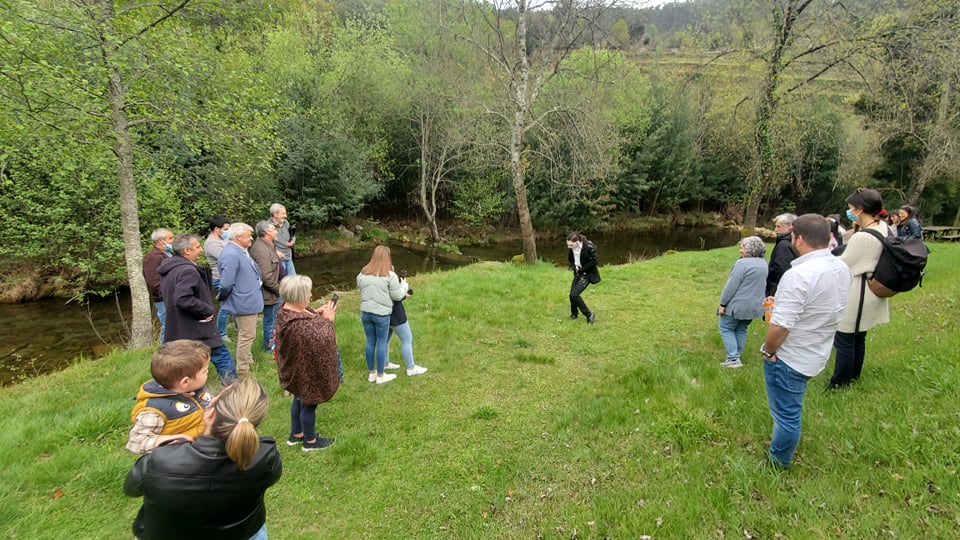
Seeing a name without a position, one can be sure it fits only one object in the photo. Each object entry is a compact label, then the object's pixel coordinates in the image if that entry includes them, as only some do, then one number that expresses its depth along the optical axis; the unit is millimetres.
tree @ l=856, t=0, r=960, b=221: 9789
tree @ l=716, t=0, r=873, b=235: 11953
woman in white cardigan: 4039
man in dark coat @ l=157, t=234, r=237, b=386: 4719
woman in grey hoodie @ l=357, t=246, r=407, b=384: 5449
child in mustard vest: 2488
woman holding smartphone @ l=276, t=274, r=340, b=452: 4078
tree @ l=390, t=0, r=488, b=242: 22469
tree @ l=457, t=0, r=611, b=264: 11719
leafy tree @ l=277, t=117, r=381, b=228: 19562
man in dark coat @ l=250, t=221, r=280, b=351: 6684
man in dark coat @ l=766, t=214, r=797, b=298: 5895
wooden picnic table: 19953
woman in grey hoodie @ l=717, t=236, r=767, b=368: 5562
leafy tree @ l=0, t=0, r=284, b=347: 5719
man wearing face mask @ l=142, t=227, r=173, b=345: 6543
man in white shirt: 2945
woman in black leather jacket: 1959
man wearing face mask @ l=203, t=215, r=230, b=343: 6598
